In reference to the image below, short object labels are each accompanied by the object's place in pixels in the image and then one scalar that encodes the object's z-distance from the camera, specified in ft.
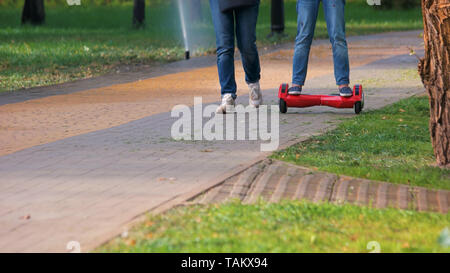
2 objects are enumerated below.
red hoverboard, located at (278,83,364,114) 61.05
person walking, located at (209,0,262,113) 61.00
